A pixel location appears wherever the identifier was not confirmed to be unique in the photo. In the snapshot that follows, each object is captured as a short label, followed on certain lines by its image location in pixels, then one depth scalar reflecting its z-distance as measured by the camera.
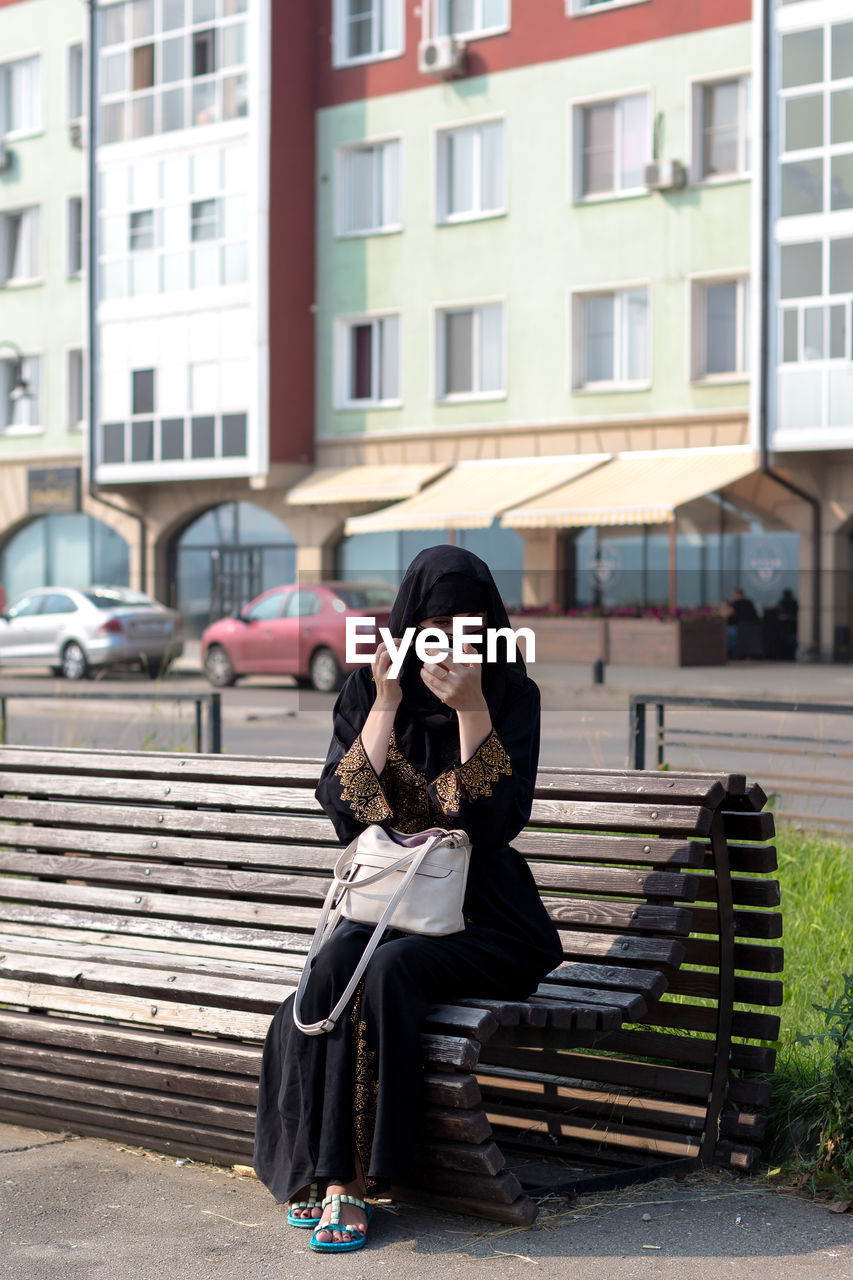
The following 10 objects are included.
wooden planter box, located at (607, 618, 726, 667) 27.33
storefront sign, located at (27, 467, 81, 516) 36.75
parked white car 27.78
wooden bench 4.06
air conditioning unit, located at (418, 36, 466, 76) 30.42
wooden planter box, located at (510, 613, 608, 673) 28.33
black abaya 3.86
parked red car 24.55
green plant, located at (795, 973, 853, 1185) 4.19
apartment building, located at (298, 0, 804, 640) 28.28
